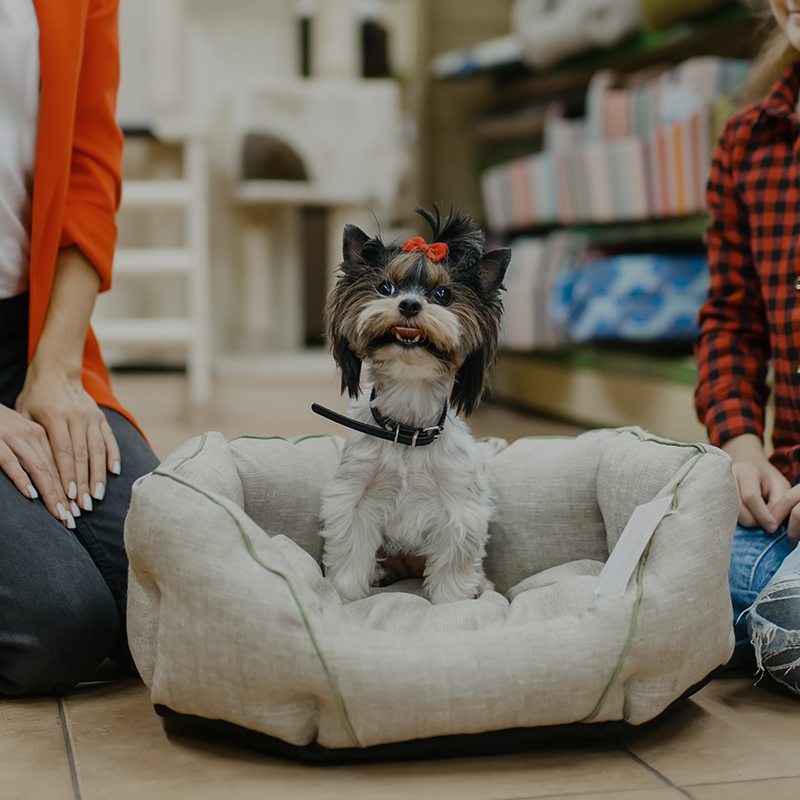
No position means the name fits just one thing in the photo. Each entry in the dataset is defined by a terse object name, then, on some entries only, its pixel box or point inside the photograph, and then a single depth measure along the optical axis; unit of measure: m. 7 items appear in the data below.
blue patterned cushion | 3.15
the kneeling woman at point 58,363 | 1.38
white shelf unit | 4.23
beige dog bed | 1.10
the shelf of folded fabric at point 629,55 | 3.22
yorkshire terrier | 1.36
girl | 1.49
